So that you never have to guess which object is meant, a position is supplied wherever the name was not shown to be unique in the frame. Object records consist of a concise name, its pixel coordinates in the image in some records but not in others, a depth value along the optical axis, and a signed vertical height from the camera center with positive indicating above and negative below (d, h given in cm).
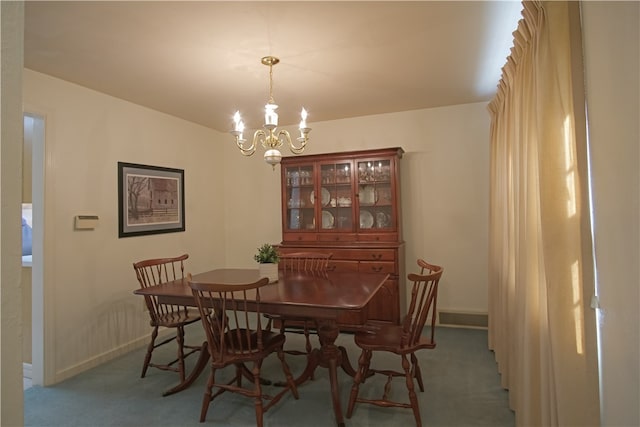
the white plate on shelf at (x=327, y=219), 404 +5
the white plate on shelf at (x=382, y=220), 383 +3
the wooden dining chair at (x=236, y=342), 202 -75
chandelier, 235 +67
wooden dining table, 205 -45
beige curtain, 141 -7
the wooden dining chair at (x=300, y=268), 301 -42
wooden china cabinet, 362 +11
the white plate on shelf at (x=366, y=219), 390 +4
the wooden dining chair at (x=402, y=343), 204 -75
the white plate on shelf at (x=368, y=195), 390 +31
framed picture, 339 +30
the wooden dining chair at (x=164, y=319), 262 -73
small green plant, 268 -24
